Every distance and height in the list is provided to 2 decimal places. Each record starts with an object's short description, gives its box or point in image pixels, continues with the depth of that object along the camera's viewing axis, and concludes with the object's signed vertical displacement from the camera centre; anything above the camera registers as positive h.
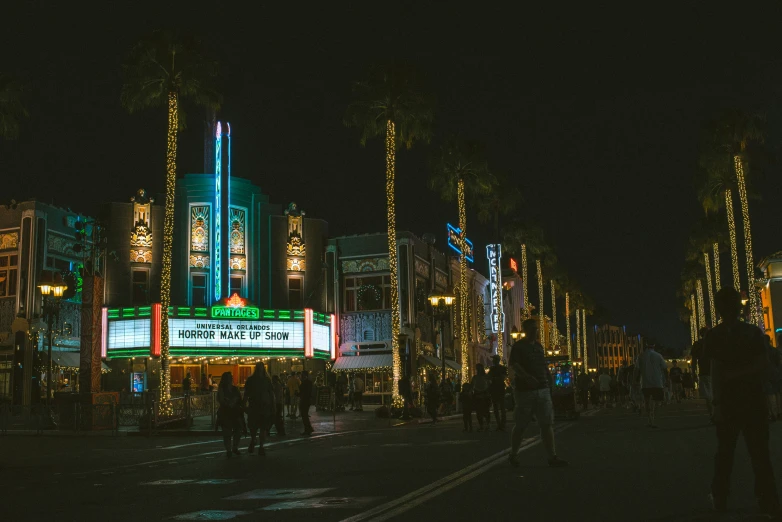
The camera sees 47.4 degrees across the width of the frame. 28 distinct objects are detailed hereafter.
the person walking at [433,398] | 27.69 -0.55
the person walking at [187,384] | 41.88 +0.14
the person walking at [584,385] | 35.47 -0.35
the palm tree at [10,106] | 30.16 +9.63
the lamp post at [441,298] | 34.03 +3.09
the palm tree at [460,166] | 47.34 +11.26
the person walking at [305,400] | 22.75 -0.41
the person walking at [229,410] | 15.74 -0.43
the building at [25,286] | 43.66 +5.19
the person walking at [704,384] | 14.55 -0.23
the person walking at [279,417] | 21.62 -0.80
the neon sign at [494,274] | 70.81 +8.33
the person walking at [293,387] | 30.74 -0.10
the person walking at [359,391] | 41.75 -0.43
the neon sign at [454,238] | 63.97 +10.16
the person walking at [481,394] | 20.92 -0.35
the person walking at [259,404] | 15.92 -0.35
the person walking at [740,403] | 6.59 -0.23
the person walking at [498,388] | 20.77 -0.22
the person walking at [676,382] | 40.73 -0.39
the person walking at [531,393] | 10.82 -0.19
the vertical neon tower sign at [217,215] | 49.91 +9.51
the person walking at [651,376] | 19.06 -0.03
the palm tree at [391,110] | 38.19 +11.76
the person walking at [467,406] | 21.00 -0.62
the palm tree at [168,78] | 32.44 +11.42
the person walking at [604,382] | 38.12 -0.28
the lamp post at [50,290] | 28.44 +3.26
